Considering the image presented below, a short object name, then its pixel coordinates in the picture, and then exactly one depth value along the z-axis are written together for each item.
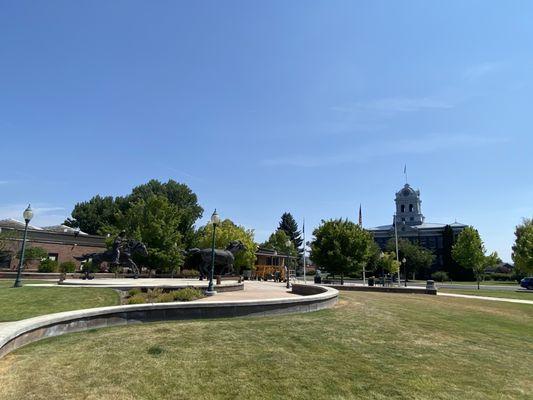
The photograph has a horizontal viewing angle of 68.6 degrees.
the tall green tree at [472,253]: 51.06
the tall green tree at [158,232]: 39.53
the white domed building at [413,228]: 105.51
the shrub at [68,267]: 34.46
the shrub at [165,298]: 14.55
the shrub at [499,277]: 88.40
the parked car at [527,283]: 48.12
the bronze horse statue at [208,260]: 30.31
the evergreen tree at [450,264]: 88.62
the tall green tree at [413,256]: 77.12
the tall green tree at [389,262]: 53.03
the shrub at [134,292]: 16.75
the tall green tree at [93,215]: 77.89
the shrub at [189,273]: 43.02
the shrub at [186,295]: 15.20
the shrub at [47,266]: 33.34
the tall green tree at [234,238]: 55.59
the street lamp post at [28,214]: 21.80
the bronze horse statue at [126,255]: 32.56
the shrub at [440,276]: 81.12
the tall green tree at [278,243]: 100.94
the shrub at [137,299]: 14.22
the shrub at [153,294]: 14.67
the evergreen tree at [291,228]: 117.43
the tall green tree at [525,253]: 46.53
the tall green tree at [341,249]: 40.66
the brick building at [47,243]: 39.15
